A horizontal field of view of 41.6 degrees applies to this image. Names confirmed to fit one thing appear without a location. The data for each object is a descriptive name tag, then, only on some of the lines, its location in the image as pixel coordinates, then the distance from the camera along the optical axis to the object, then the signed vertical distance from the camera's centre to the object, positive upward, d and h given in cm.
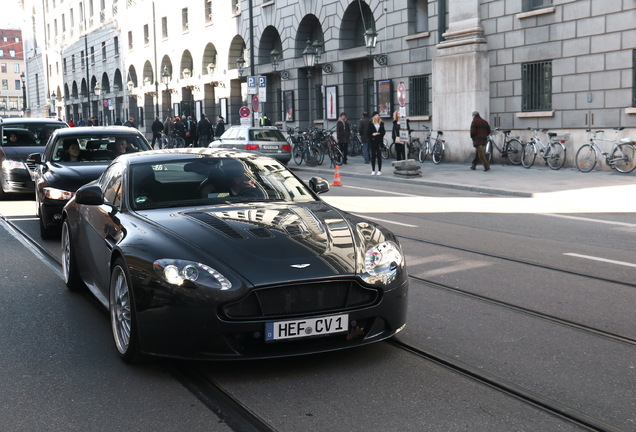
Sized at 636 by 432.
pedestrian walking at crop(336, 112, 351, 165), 2797 -38
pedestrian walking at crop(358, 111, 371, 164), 2709 -38
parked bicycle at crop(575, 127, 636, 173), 2058 -100
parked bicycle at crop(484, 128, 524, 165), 2452 -90
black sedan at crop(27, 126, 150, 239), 1092 -44
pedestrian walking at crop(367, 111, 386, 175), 2328 -69
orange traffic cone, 2048 -142
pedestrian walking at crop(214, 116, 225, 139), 3966 -12
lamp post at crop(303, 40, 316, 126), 3409 +272
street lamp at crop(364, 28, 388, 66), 3086 +286
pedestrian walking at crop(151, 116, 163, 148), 4572 -10
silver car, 2686 -55
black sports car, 475 -89
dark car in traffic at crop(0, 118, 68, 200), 1642 -32
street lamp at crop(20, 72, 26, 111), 9291 +498
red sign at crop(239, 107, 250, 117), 3406 +52
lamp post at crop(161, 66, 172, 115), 5341 +305
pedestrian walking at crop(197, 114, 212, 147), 3800 -14
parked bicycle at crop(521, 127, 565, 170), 2264 -96
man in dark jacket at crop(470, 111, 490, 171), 2278 -46
